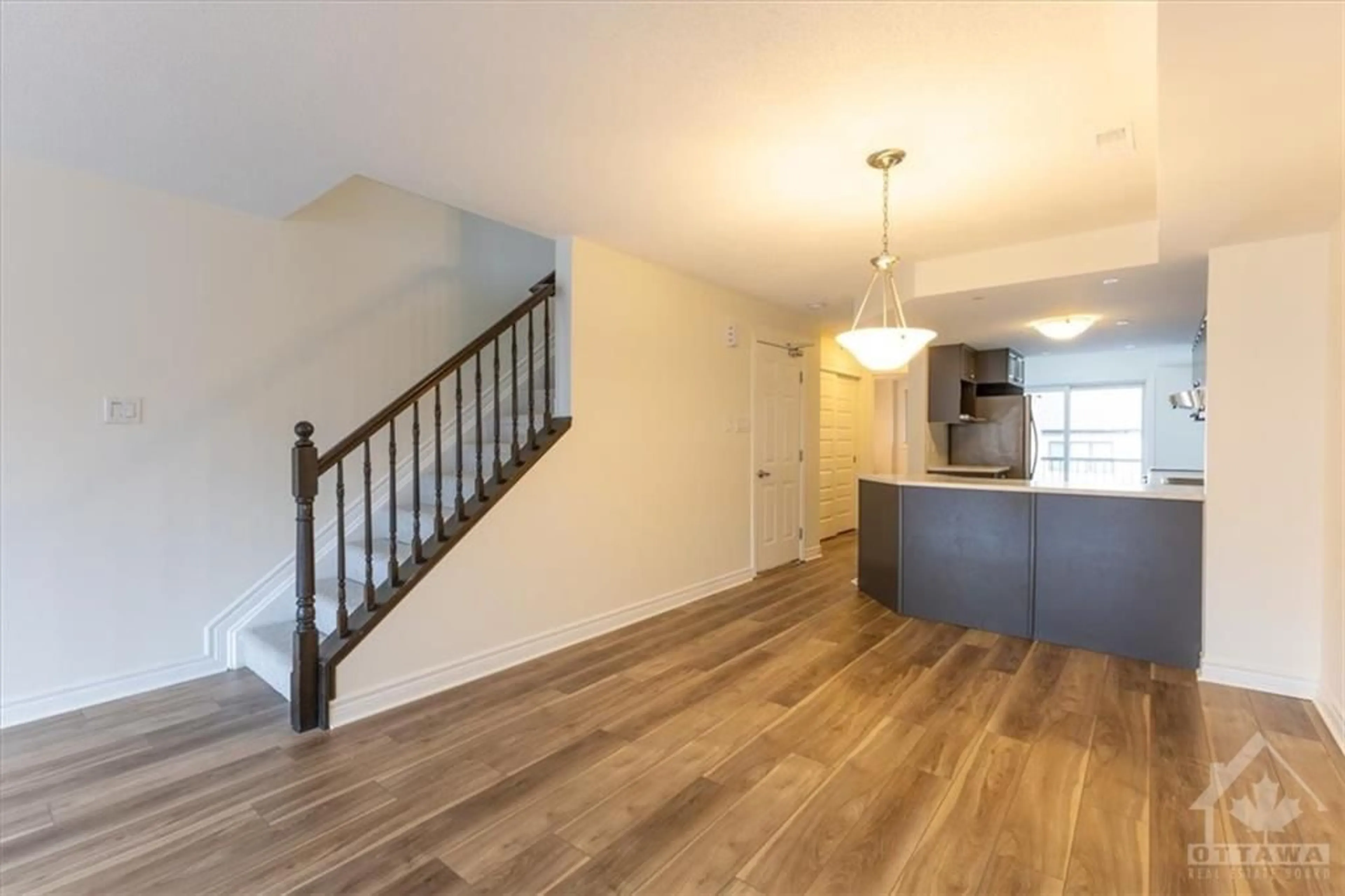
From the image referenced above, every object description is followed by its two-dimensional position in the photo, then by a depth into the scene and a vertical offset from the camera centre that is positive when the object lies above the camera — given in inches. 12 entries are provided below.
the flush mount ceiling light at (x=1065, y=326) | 182.4 +37.7
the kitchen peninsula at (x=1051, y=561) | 127.9 -26.0
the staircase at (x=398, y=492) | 98.9 -10.1
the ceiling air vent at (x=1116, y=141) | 89.0 +46.2
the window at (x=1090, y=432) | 291.7 +9.3
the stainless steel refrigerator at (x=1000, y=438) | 251.4 +5.1
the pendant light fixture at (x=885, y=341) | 102.8 +18.6
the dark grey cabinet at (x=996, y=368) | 251.1 +34.0
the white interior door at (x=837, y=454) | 266.7 -2.3
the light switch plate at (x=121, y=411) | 109.7 +5.6
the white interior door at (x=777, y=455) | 205.3 -2.6
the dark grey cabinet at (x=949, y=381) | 232.4 +26.1
